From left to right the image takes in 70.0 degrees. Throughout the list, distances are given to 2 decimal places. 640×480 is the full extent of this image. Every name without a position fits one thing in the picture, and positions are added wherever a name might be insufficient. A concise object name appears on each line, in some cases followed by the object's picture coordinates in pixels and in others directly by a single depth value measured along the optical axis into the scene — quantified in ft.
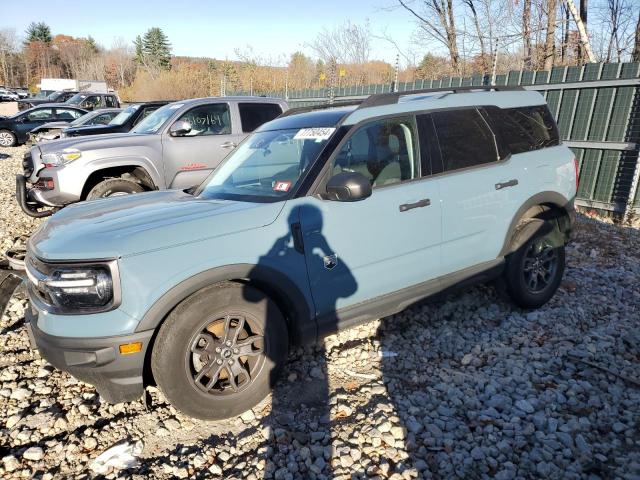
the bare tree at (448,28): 52.95
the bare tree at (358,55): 65.21
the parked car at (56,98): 78.84
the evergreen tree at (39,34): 290.35
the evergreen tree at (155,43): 268.45
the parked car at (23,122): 56.08
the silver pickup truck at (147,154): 20.18
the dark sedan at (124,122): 28.40
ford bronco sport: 8.12
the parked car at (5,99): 106.79
